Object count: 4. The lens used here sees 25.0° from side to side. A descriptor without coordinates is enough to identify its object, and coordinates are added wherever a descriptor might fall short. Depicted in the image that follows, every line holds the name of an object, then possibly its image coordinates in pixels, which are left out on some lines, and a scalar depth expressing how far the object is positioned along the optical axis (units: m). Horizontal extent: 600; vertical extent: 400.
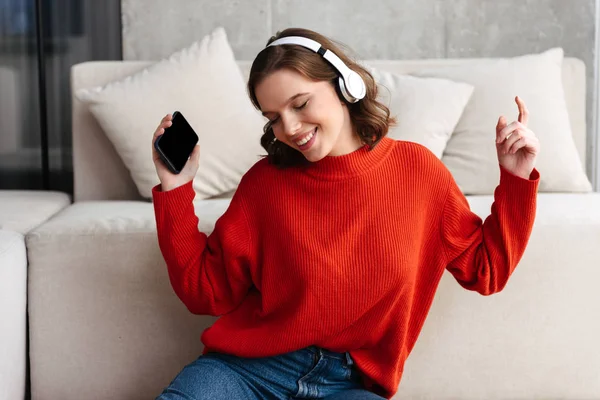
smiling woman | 2.67
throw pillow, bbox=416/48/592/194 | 3.61
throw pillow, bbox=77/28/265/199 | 3.56
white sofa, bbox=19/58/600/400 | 3.04
